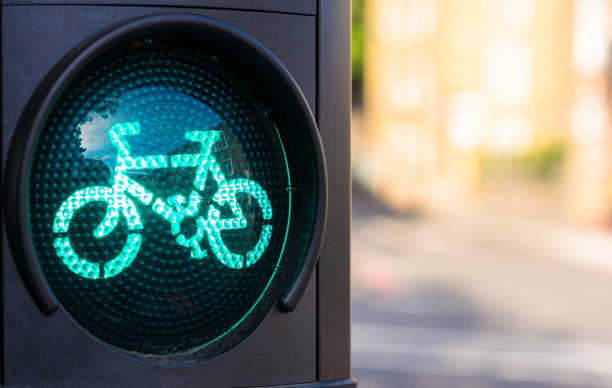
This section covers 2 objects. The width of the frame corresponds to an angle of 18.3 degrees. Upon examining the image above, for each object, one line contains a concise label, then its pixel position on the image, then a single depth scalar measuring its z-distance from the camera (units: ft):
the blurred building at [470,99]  75.51
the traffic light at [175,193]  3.79
